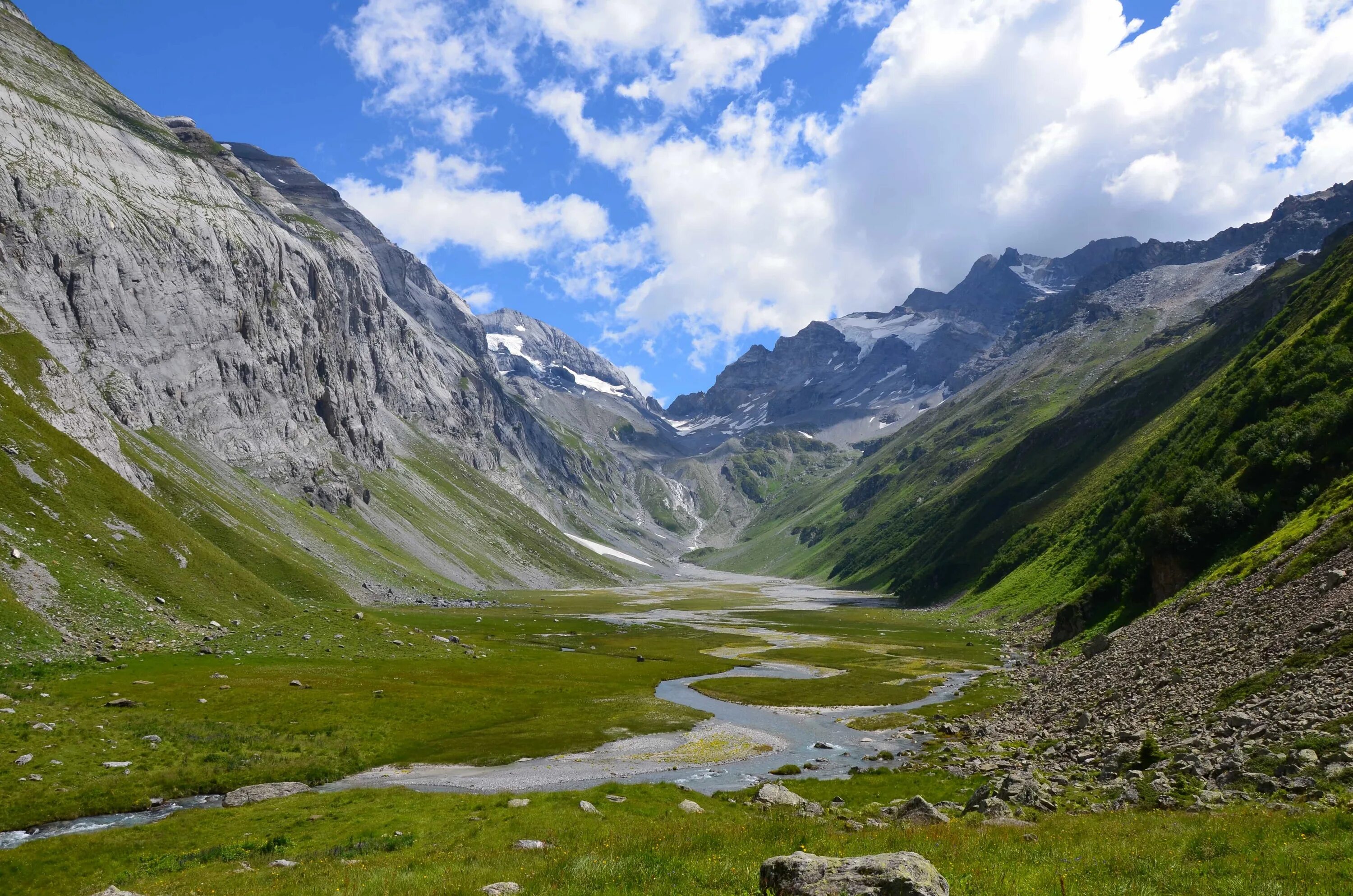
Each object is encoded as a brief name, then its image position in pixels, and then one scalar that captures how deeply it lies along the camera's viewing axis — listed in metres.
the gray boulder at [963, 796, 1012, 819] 28.27
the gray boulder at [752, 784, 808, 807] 35.19
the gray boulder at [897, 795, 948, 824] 29.00
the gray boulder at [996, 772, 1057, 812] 28.89
